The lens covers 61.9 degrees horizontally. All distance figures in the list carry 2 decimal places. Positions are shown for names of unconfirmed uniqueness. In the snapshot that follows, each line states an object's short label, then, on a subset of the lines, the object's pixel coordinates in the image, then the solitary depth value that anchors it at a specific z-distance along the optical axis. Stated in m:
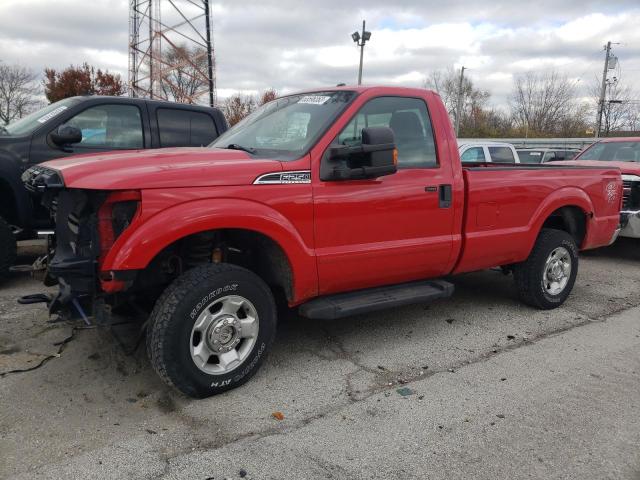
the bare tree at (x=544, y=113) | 52.41
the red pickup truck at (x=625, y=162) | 7.55
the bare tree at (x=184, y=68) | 30.17
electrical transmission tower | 29.69
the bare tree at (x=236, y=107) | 31.03
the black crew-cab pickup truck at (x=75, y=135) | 5.36
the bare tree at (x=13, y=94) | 36.75
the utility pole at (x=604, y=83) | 41.75
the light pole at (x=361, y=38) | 21.64
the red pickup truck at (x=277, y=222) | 3.08
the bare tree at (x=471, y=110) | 56.16
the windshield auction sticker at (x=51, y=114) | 5.70
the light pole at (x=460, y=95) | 49.75
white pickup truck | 11.19
